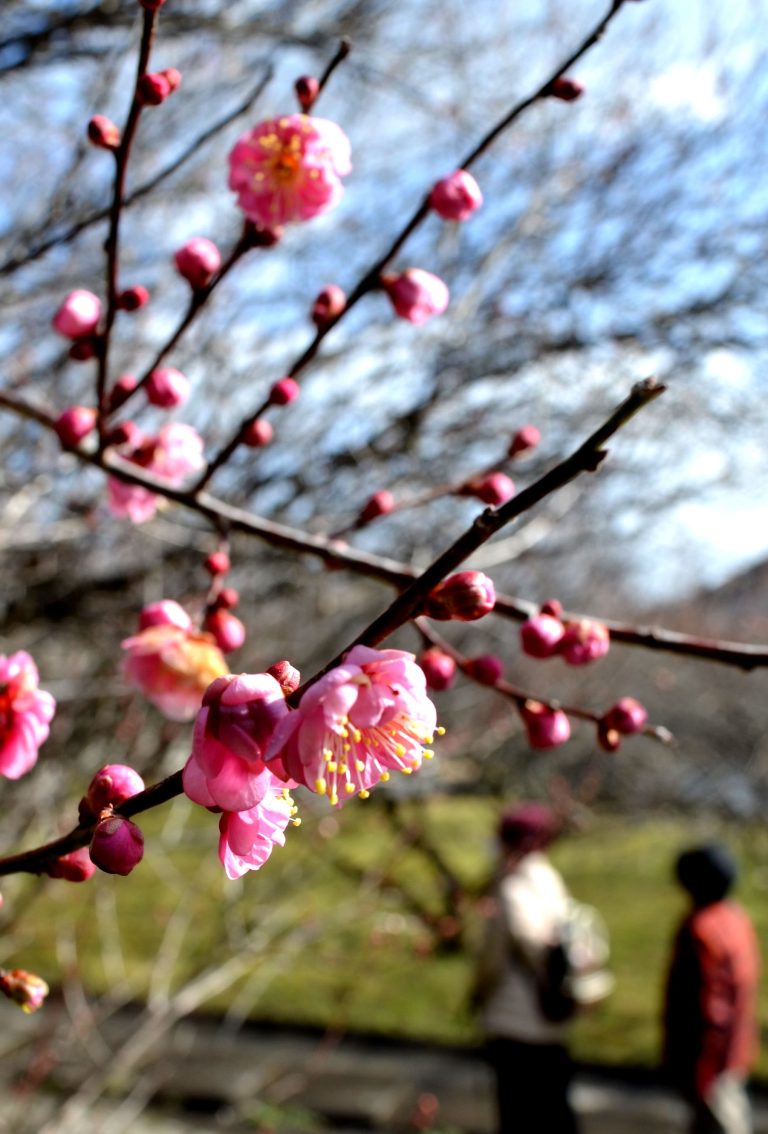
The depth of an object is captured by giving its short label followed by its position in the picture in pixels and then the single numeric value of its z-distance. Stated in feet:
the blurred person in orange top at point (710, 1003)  15.69
